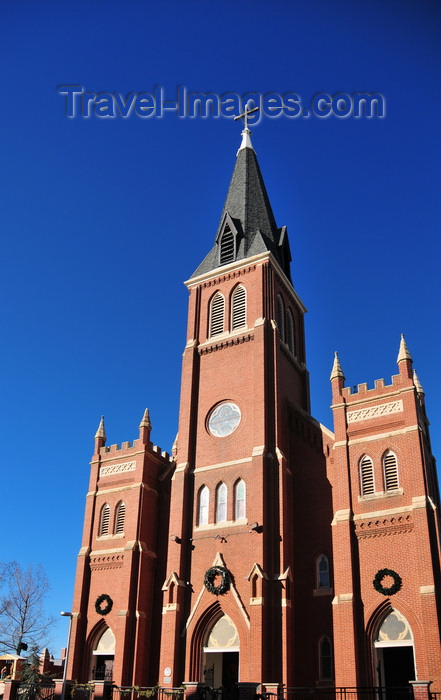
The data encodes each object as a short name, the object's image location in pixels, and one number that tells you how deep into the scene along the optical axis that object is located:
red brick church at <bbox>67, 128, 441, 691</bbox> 26.56
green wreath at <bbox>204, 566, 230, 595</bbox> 29.19
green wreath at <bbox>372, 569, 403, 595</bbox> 26.06
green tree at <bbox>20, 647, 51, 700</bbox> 29.23
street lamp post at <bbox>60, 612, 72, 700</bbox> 27.31
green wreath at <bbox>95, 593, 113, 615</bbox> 33.19
